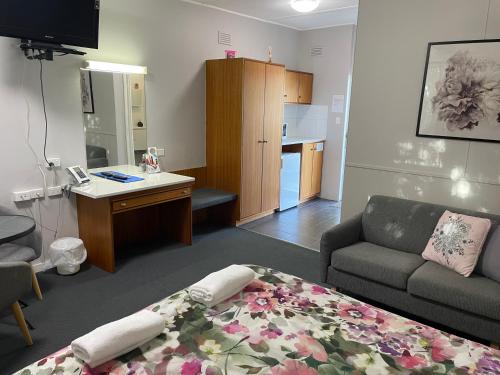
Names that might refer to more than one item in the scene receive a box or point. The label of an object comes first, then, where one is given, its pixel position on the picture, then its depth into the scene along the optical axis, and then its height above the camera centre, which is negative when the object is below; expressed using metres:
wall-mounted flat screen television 2.62 +0.65
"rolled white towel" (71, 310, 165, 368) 1.40 -0.89
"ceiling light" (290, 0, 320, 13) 3.95 +1.17
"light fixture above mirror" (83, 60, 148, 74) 3.51 +0.41
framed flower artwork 2.86 +0.22
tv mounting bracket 2.87 +0.46
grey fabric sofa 2.35 -1.06
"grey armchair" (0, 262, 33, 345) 2.13 -1.04
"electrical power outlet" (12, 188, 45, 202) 3.17 -0.75
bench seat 4.25 -1.00
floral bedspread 1.42 -0.95
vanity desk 3.31 -1.03
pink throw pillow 2.59 -0.87
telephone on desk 3.40 -0.60
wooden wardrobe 4.51 -0.17
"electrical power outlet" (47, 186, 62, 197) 3.38 -0.75
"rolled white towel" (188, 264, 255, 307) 1.83 -0.87
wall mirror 3.60 -0.04
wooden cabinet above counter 5.71 +0.44
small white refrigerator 5.43 -0.96
